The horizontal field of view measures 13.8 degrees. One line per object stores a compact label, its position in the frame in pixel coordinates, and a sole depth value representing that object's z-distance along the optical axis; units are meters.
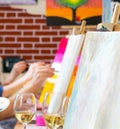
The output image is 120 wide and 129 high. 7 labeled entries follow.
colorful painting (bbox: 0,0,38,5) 4.30
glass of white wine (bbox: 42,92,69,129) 1.75
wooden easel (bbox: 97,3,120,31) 1.20
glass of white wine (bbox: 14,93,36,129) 1.98
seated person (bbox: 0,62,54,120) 2.66
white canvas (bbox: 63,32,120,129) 0.93
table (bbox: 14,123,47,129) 2.10
